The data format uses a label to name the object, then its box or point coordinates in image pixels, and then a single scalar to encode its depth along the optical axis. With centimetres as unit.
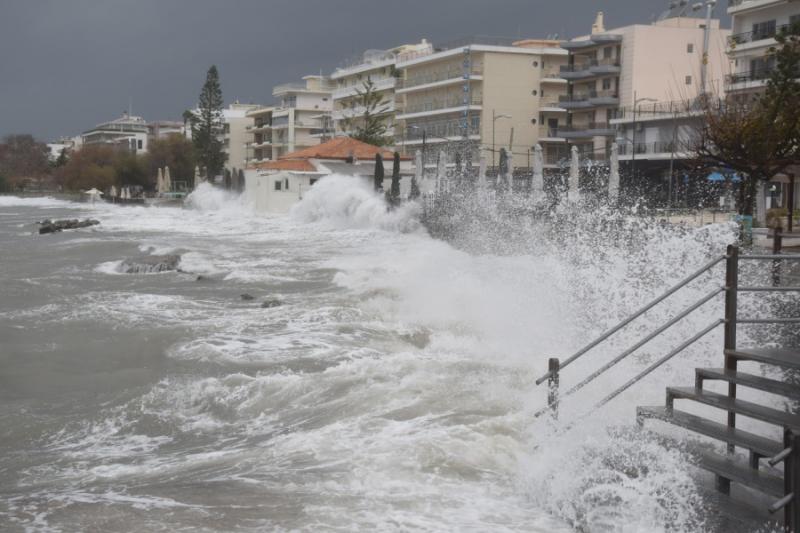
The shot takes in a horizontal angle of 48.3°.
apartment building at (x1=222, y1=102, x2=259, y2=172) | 11119
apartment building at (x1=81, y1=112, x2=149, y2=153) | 17734
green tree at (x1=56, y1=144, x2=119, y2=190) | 11319
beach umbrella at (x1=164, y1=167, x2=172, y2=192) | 9250
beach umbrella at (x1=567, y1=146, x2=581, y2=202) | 3362
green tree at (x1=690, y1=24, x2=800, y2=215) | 2069
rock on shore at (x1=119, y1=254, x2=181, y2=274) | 2466
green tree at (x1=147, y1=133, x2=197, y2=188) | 10962
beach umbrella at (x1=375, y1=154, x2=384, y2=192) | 4804
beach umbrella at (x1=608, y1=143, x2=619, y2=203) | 3203
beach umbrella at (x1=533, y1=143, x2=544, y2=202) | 3622
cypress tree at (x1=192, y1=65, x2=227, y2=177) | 8932
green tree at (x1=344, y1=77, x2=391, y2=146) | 7531
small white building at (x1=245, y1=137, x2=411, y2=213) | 5744
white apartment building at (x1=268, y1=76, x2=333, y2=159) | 9638
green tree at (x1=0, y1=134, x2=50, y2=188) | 14990
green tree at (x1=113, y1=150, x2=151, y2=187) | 11125
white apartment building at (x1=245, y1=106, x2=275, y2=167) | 10269
